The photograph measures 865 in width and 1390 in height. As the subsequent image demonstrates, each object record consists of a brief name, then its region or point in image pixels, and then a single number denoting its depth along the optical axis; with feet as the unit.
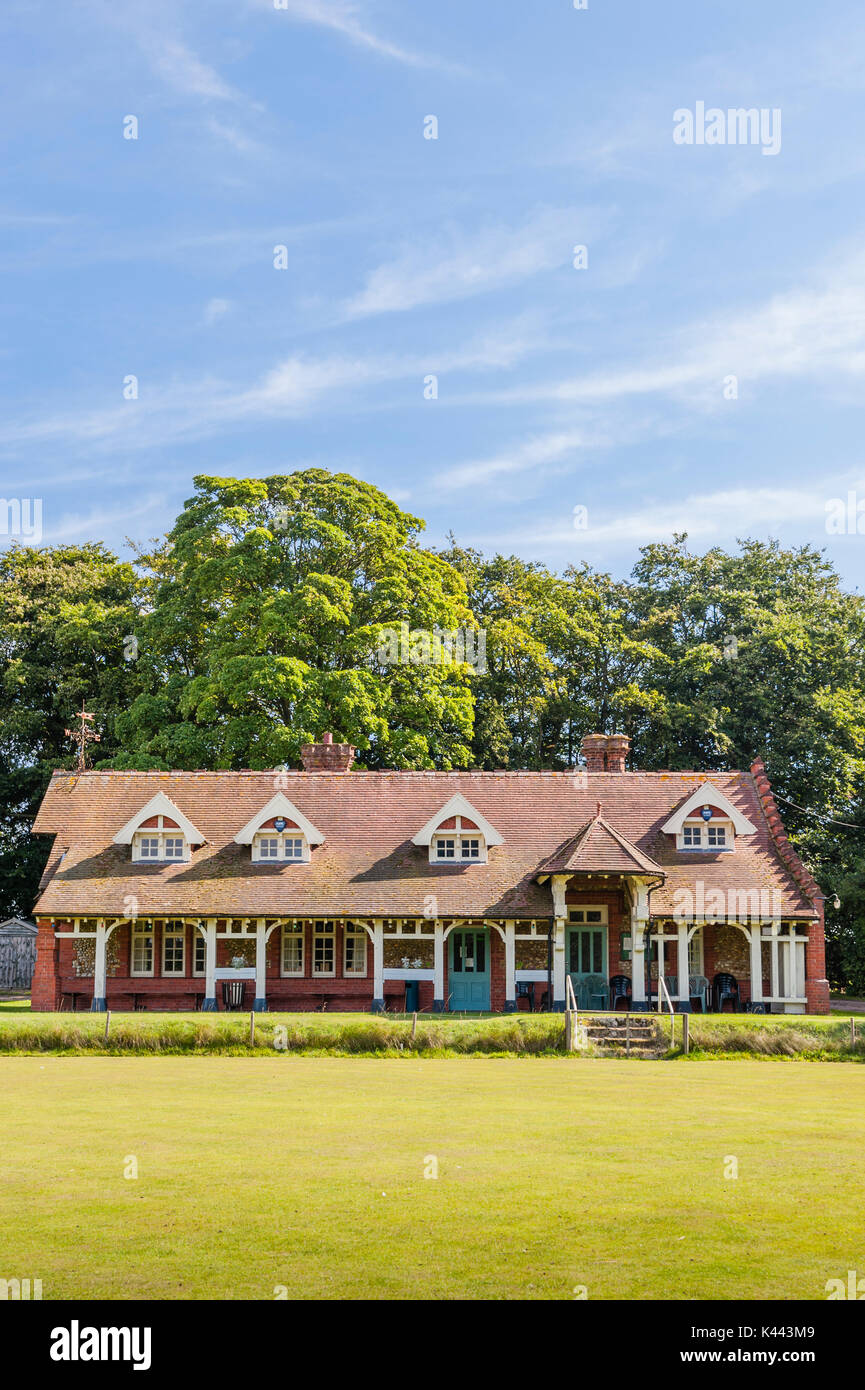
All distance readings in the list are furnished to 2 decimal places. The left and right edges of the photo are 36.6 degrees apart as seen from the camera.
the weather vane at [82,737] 124.98
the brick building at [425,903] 103.40
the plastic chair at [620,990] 102.85
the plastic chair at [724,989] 104.88
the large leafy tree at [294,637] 131.64
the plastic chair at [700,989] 104.53
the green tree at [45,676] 148.97
